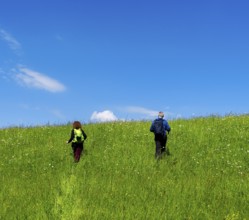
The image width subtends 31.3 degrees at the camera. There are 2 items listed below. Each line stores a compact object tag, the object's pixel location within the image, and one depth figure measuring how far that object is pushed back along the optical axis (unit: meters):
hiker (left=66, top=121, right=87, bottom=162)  19.50
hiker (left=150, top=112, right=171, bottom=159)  18.75
